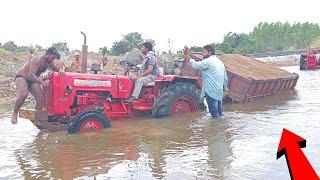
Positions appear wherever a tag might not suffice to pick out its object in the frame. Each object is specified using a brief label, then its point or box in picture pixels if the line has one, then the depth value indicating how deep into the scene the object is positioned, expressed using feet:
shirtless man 17.10
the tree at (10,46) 98.71
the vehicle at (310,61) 62.62
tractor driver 19.93
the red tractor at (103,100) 17.31
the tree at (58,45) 90.66
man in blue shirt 19.95
